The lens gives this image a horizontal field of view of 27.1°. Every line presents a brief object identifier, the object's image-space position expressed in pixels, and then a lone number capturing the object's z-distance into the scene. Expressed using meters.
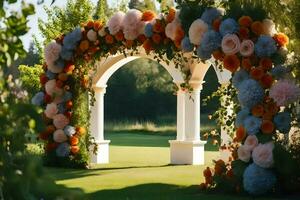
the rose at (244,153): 8.76
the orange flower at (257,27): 9.02
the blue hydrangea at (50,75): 13.00
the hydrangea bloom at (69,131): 12.99
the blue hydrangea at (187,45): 9.71
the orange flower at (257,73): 8.85
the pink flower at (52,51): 12.68
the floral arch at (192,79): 8.70
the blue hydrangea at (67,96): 13.02
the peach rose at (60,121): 12.97
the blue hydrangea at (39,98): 13.08
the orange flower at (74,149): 13.15
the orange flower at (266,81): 8.81
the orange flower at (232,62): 9.09
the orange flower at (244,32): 9.01
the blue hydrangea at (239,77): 9.10
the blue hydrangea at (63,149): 13.08
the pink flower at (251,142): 8.70
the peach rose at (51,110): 12.93
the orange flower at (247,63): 8.99
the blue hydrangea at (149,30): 11.01
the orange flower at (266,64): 8.91
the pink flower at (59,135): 12.93
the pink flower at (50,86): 12.79
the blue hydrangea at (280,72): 8.73
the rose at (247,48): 8.91
